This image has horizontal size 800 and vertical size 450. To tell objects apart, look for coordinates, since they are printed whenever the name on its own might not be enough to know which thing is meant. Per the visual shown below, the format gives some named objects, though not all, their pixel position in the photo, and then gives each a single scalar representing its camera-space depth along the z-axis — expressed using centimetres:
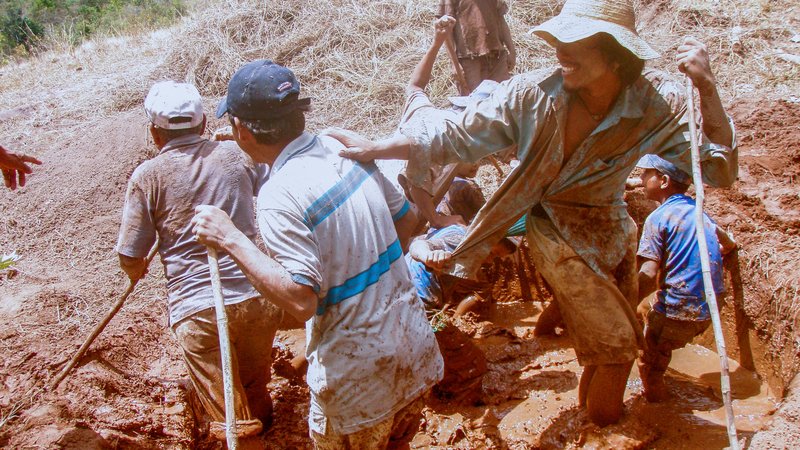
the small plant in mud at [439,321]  389
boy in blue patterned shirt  344
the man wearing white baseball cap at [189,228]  298
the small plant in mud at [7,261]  300
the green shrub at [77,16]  1539
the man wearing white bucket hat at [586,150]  254
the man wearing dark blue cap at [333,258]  206
